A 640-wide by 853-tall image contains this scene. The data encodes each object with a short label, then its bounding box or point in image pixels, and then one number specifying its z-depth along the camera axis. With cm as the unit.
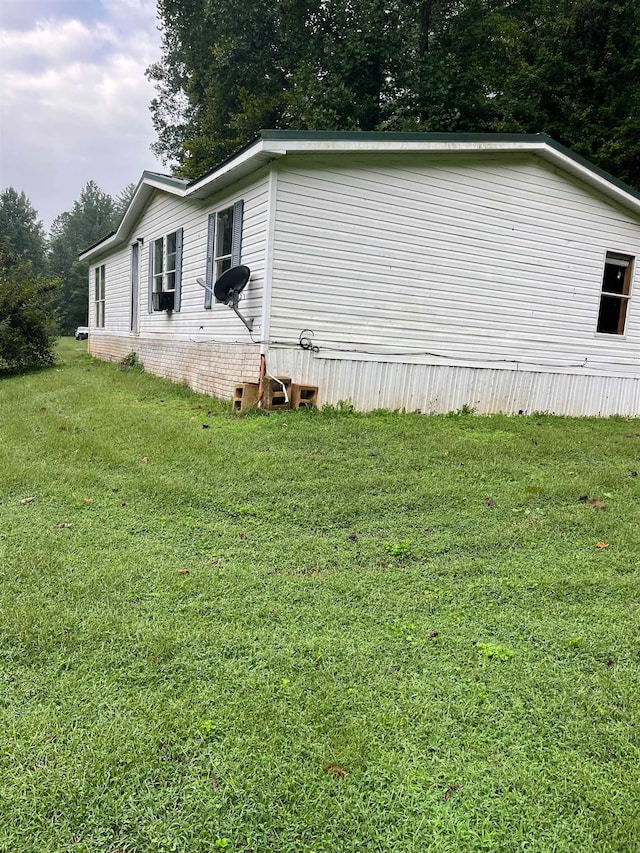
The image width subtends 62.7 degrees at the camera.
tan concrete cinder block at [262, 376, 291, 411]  718
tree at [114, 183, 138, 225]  7400
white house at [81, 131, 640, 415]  741
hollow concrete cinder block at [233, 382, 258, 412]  714
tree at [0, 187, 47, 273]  5025
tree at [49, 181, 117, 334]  4434
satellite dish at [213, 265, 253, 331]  732
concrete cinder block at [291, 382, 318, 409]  732
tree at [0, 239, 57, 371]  1158
